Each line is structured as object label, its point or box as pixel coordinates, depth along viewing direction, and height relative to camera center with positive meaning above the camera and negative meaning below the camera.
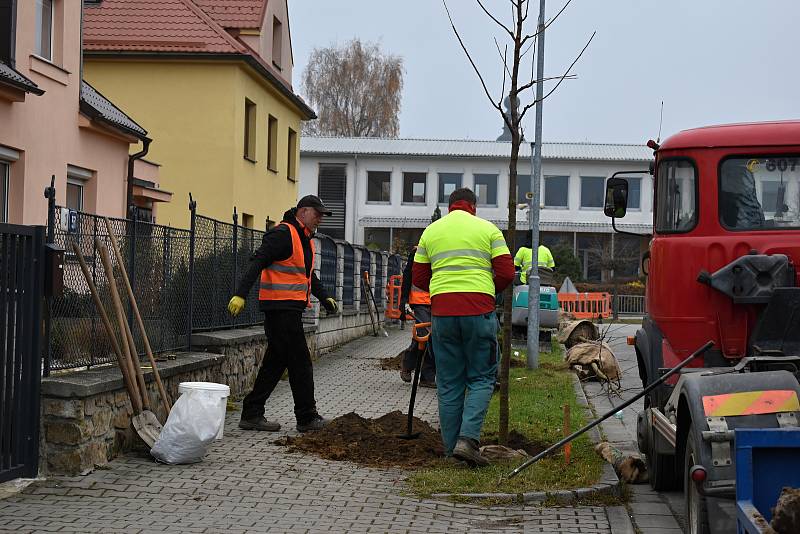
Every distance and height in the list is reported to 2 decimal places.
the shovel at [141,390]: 8.62 -0.91
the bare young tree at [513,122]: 9.10 +1.23
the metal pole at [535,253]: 17.53 +0.39
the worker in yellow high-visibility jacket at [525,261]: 22.02 +0.34
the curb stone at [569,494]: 7.52 -1.42
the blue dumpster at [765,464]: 4.91 -0.78
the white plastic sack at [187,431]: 8.41 -1.16
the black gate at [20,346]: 7.39 -0.51
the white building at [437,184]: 55.81 +4.48
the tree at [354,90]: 61.84 +9.95
